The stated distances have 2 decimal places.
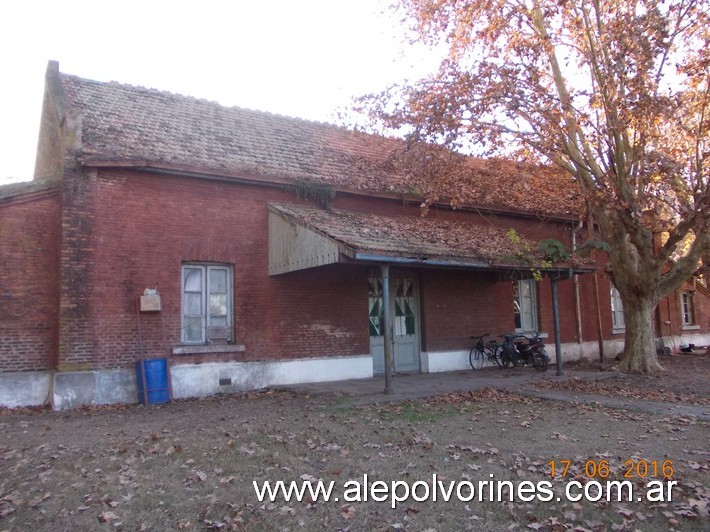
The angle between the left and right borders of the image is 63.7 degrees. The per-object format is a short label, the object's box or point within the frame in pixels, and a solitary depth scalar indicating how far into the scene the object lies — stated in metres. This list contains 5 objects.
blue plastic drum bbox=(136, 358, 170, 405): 10.37
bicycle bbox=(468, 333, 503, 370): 14.89
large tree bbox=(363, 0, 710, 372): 10.80
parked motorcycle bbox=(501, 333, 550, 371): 14.39
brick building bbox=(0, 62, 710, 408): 10.21
